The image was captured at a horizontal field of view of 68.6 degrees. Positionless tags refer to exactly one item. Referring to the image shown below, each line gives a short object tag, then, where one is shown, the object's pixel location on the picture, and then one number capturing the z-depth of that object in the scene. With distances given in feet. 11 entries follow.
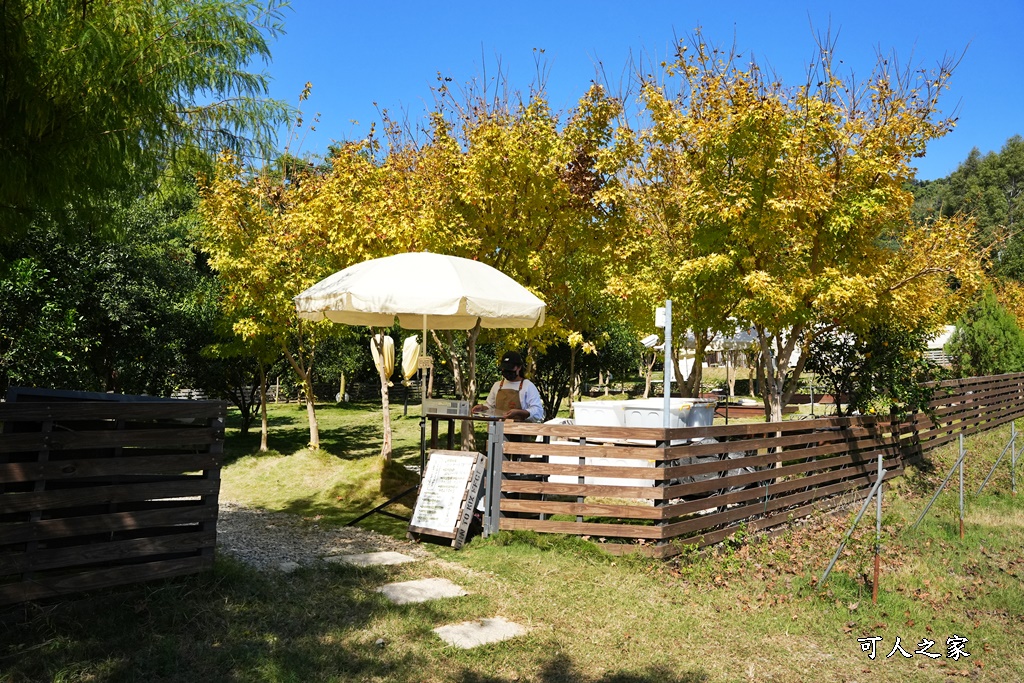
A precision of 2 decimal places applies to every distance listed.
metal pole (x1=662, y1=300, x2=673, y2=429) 25.81
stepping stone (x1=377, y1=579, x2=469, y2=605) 16.87
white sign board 21.68
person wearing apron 24.94
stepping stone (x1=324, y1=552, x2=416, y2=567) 19.31
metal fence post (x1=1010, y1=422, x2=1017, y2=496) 36.84
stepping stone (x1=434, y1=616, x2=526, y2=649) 14.72
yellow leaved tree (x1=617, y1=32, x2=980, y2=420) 30.96
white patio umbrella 22.21
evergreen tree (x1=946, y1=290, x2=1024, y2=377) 73.56
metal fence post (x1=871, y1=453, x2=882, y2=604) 19.71
